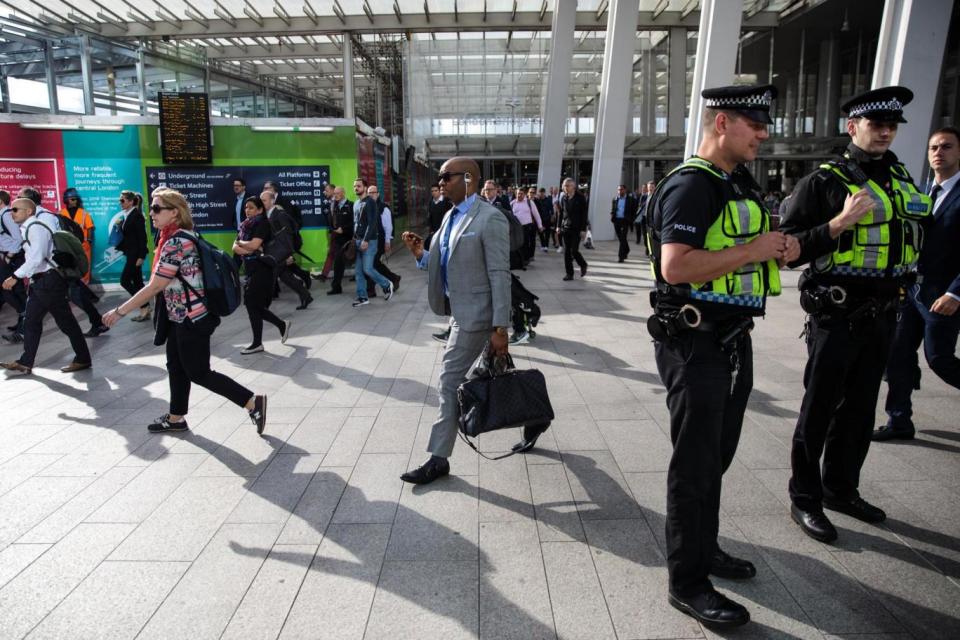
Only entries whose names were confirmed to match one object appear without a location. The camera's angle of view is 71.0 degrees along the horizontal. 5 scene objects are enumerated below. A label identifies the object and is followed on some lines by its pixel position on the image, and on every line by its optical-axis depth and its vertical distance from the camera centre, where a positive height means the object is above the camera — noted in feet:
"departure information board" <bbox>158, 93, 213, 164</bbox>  39.63 +2.47
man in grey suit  12.06 -1.85
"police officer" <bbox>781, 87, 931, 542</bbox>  9.97 -1.28
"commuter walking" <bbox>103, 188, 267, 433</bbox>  14.89 -3.17
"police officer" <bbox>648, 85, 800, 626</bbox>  7.77 -1.29
